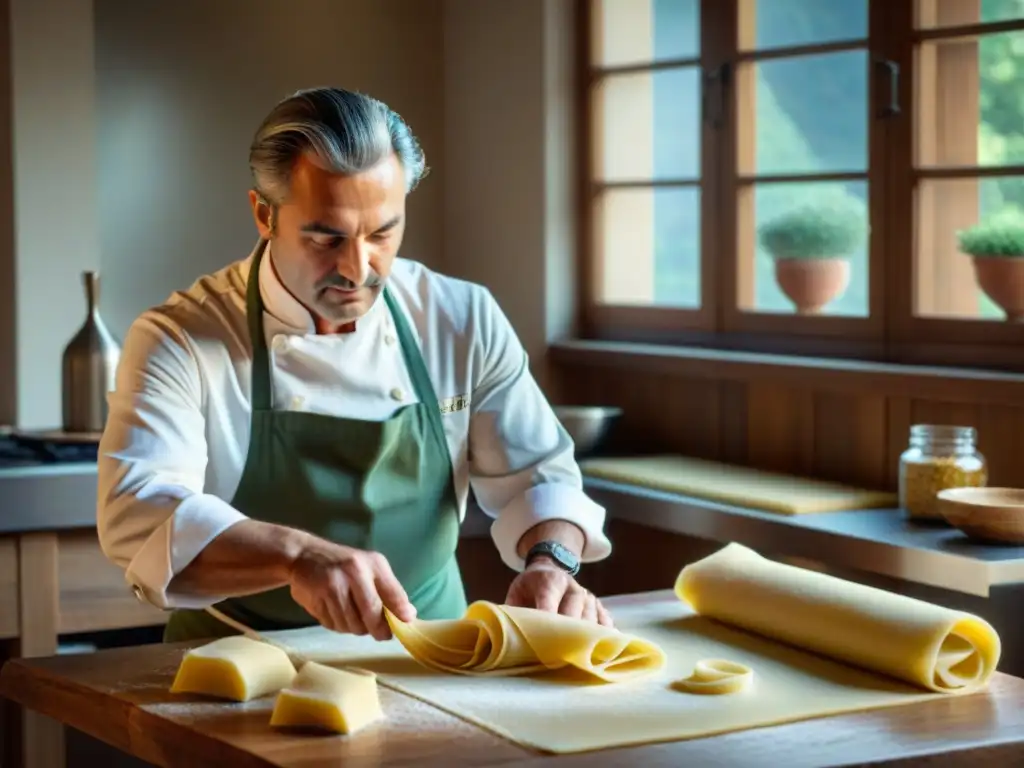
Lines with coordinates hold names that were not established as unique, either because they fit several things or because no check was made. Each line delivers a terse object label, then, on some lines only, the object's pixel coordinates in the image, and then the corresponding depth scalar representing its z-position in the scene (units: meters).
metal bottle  3.47
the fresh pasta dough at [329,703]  1.62
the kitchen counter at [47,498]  3.10
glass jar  2.86
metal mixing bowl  3.68
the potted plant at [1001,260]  3.07
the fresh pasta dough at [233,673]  1.76
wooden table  1.55
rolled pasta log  1.82
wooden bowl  2.63
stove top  3.25
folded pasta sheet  1.85
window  3.19
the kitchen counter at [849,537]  2.56
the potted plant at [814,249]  3.47
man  2.07
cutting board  3.06
